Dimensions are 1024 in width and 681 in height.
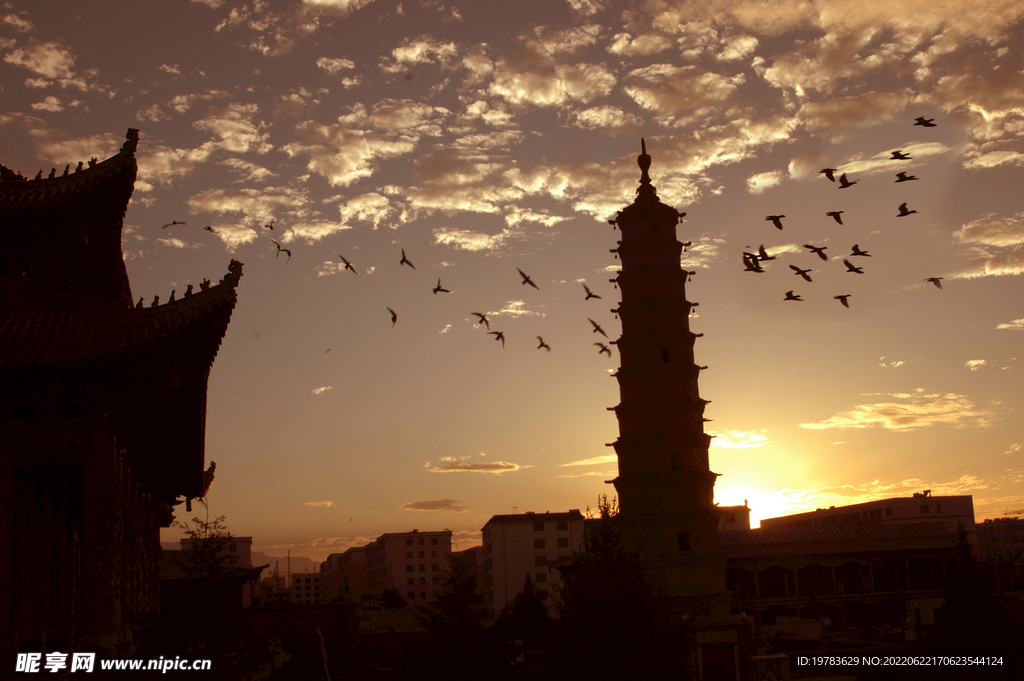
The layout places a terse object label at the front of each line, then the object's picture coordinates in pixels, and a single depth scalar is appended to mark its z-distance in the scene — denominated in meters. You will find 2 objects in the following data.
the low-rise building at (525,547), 94.19
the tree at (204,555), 41.59
